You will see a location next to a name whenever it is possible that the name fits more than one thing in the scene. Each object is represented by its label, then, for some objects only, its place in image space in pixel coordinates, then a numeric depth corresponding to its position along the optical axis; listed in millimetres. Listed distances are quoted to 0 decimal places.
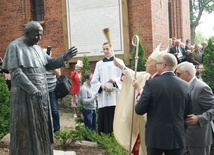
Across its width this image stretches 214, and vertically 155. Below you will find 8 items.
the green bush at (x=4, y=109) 8047
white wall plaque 12211
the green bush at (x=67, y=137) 7094
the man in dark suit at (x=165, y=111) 4219
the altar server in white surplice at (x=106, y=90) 7332
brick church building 12148
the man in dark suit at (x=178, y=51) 12094
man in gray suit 5031
